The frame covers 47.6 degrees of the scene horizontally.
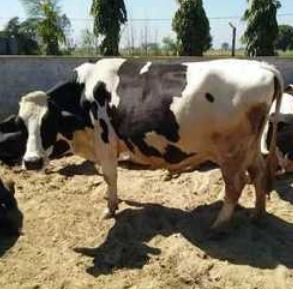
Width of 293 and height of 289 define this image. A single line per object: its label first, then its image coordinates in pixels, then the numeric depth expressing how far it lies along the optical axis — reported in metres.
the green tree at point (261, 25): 11.99
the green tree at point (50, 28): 15.23
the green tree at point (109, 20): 12.71
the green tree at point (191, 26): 12.78
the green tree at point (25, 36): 18.20
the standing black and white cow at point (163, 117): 3.15
